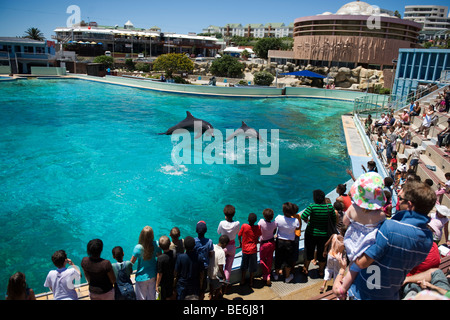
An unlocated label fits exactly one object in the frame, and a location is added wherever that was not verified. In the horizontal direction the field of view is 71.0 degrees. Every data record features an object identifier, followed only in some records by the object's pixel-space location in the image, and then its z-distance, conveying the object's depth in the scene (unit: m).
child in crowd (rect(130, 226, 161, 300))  4.63
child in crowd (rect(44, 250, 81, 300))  4.28
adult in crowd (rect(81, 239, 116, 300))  4.26
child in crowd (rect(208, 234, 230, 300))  5.02
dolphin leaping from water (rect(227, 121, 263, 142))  19.22
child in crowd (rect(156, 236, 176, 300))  4.59
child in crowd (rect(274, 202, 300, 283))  5.53
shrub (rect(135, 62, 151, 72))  53.62
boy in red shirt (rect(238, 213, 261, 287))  5.50
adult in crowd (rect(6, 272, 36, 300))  3.62
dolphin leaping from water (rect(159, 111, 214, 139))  19.50
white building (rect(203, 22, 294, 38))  196.75
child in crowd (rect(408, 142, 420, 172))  10.59
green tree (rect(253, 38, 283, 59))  76.44
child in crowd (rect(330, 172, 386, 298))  3.29
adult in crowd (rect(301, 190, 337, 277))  5.55
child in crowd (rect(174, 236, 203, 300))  4.61
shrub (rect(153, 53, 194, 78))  42.19
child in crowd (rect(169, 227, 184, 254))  4.91
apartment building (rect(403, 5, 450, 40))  161.60
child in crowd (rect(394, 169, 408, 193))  8.86
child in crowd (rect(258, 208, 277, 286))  5.52
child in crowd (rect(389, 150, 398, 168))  11.50
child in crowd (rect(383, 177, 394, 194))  7.12
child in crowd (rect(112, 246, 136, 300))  4.45
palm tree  82.50
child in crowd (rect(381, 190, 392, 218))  6.74
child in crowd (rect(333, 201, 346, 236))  5.76
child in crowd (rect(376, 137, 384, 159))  13.23
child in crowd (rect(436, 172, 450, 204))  8.02
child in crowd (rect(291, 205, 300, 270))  5.58
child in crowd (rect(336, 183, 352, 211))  6.15
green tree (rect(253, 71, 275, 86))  41.33
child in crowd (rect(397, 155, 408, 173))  9.63
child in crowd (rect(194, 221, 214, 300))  4.75
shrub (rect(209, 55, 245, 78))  48.81
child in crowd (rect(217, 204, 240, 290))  5.37
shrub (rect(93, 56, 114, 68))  49.84
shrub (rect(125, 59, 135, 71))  57.60
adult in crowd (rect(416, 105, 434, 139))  13.59
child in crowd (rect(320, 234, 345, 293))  5.06
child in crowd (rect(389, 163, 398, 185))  10.06
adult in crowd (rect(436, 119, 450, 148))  11.73
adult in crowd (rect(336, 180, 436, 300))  2.85
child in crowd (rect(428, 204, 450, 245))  5.53
